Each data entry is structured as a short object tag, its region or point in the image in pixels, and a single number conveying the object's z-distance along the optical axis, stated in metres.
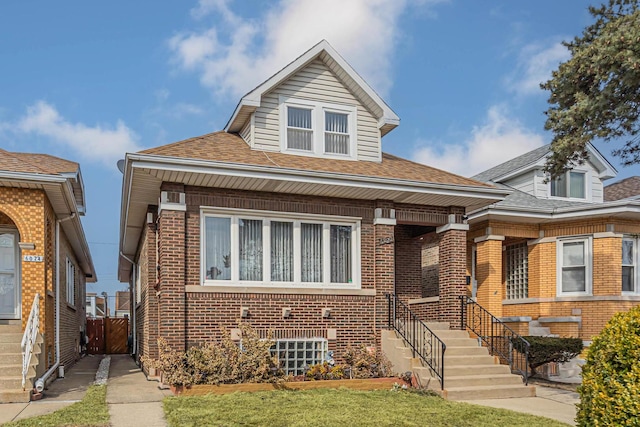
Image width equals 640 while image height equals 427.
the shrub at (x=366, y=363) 12.09
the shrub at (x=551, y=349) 13.57
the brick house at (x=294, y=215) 11.53
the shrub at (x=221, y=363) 10.42
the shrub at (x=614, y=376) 5.55
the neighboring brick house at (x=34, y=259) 10.58
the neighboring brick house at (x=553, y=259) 15.88
